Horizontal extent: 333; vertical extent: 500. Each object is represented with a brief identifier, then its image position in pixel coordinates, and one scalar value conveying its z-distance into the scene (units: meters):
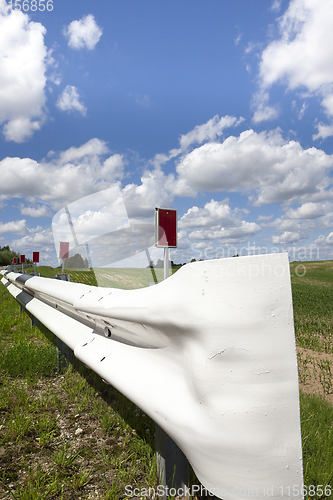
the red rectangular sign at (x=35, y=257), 12.49
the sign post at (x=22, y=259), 15.37
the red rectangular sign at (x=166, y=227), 3.46
